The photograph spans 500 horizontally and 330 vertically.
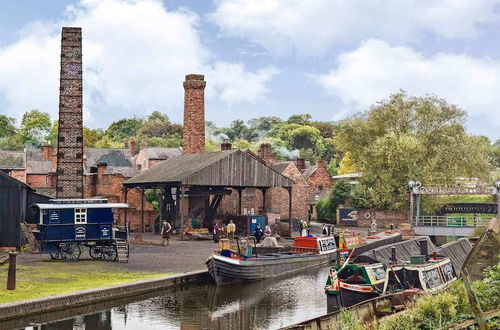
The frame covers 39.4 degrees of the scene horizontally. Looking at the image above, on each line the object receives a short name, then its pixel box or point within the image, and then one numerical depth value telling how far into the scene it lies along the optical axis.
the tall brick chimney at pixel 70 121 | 43.94
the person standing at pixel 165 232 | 41.72
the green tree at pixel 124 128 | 146.25
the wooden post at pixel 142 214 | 52.62
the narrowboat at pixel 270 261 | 29.39
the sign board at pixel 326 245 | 37.22
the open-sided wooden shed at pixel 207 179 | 47.31
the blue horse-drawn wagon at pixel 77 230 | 32.59
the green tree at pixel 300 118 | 165.64
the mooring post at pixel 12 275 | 23.72
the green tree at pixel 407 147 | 55.56
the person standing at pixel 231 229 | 44.53
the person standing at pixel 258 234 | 43.12
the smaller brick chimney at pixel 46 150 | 77.41
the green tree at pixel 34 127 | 121.38
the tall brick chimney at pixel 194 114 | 58.98
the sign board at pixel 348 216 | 61.36
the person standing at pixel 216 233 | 45.59
